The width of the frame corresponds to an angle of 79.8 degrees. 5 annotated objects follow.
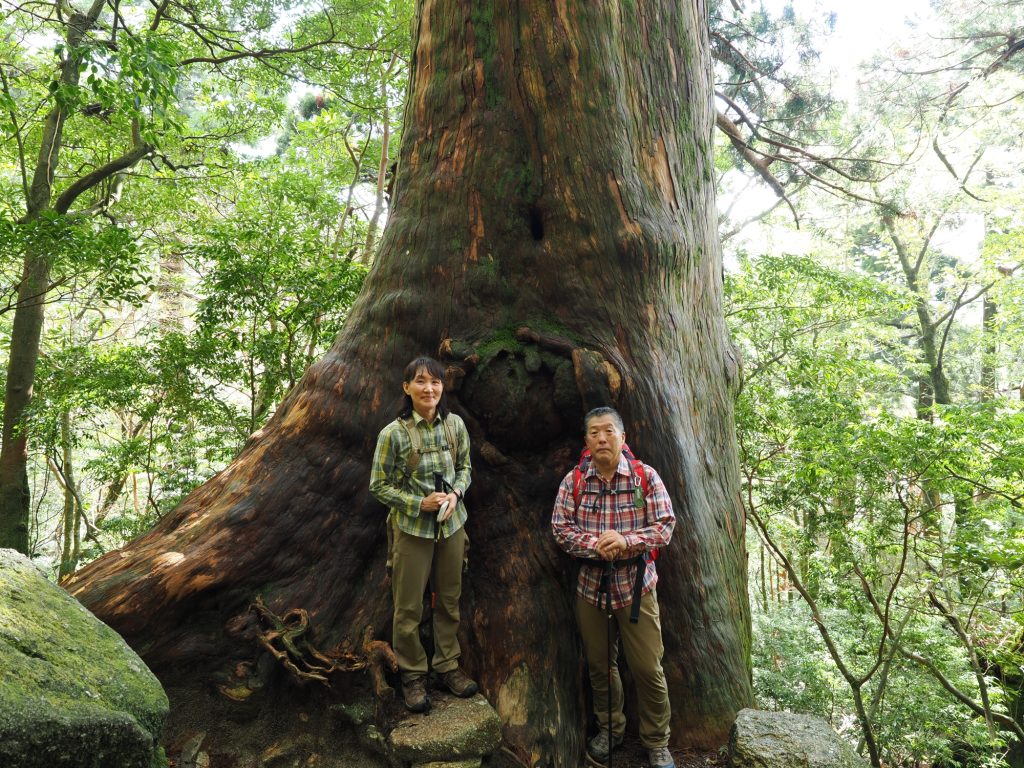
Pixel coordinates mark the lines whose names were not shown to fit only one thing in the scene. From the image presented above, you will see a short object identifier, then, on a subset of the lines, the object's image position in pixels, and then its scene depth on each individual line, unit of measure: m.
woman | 2.89
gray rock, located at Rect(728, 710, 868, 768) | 2.69
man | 2.89
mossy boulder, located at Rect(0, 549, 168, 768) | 1.71
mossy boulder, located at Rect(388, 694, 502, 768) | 2.65
